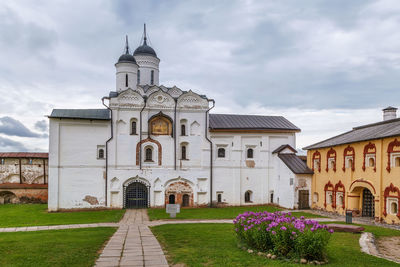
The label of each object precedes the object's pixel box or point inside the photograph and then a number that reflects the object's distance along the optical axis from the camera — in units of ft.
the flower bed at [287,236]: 29.45
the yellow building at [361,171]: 58.80
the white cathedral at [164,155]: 83.35
